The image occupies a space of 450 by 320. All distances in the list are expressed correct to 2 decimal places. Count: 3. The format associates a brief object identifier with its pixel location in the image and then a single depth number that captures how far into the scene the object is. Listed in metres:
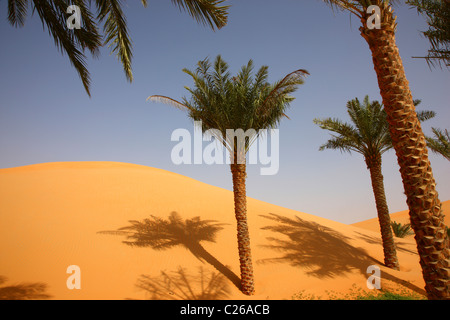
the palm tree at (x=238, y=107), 8.91
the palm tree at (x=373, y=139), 10.61
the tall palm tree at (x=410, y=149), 3.90
